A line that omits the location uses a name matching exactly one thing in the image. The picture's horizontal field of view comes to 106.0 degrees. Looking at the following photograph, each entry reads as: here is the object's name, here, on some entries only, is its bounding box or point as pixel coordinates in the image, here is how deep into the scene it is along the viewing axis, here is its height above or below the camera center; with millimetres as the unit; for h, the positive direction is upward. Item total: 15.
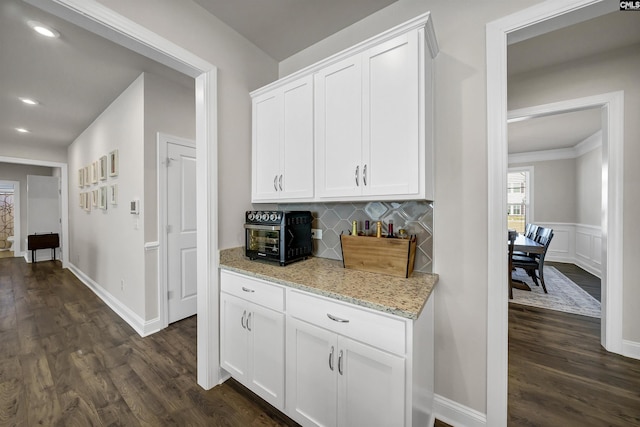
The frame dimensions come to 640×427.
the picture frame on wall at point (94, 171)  3787 +652
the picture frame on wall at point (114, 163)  3111 +644
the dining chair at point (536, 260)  3484 -804
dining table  3441 -548
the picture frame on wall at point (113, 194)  3147 +233
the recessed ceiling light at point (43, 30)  1866 +1456
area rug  3132 -1281
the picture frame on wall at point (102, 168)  3449 +638
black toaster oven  1699 -183
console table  5902 -759
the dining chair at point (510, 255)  3414 -667
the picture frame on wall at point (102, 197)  3477 +212
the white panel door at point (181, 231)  2787 -239
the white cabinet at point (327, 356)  1062 -775
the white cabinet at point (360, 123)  1328 +563
